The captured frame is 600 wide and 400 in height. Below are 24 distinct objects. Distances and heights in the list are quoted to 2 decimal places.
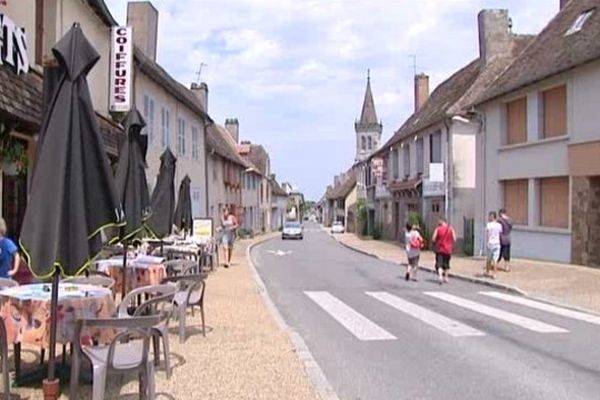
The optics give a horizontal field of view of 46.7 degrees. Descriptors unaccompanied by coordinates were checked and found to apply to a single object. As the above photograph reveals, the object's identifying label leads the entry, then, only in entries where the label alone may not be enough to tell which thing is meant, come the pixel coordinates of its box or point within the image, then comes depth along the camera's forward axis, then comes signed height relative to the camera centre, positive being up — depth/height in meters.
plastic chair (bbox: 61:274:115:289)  7.75 -0.80
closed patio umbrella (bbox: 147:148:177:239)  12.62 +0.15
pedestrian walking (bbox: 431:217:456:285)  17.50 -0.79
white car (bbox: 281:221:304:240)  54.31 -1.55
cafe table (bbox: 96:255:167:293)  10.03 -0.91
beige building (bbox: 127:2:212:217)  21.23 +3.61
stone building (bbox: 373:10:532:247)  29.83 +3.44
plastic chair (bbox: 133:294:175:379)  6.57 -1.17
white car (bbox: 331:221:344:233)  71.81 -1.58
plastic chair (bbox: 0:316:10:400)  5.31 -1.11
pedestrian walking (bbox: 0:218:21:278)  9.03 -0.62
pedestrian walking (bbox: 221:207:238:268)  21.58 -0.68
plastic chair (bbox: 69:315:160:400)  5.43 -1.20
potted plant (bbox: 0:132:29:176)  9.89 +0.77
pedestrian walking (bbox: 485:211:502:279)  18.17 -0.70
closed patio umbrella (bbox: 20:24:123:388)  5.15 +0.19
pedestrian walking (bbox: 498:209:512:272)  19.61 -0.76
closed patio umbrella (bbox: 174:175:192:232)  17.69 +0.08
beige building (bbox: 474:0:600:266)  19.72 +2.31
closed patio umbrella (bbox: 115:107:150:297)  8.89 +0.44
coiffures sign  16.72 +3.47
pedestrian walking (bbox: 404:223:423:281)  18.03 -0.93
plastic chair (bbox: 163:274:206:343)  8.95 -1.12
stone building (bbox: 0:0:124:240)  9.80 +2.18
